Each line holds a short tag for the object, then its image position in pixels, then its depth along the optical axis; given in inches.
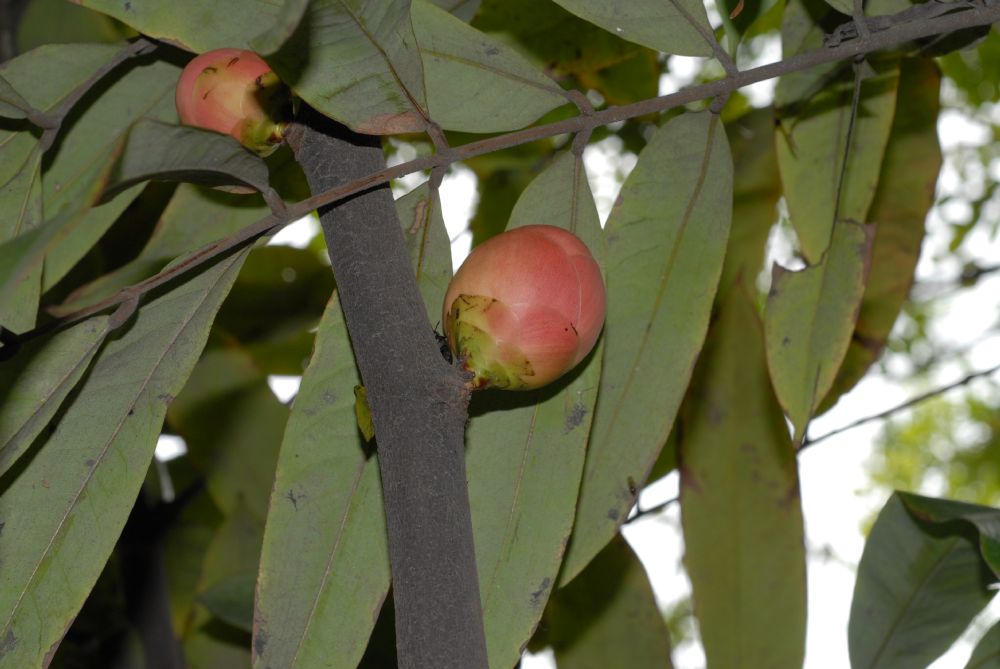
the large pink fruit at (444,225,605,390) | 38.1
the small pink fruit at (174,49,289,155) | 39.6
